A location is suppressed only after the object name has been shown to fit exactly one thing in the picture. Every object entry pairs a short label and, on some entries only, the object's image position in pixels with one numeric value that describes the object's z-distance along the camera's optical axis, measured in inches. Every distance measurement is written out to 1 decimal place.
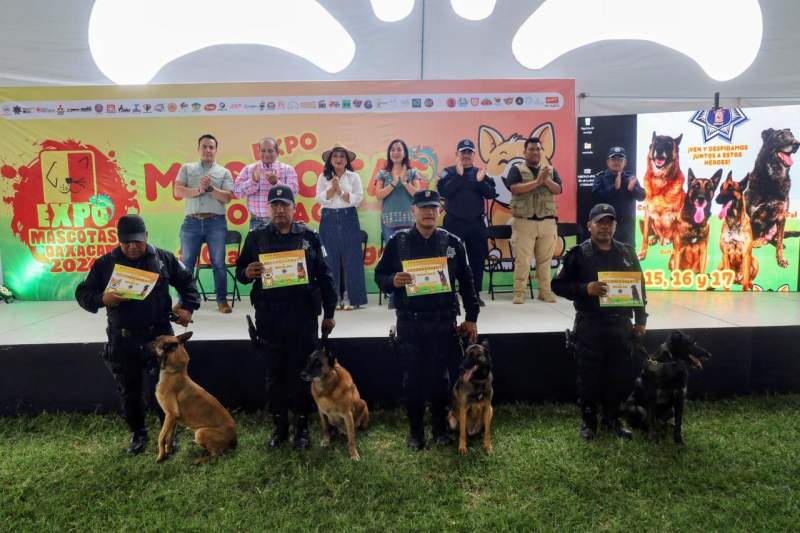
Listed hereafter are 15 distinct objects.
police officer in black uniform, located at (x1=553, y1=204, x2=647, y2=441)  123.3
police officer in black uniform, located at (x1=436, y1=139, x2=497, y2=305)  211.6
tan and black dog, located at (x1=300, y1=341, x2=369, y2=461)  116.1
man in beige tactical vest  213.5
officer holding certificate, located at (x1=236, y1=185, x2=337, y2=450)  120.2
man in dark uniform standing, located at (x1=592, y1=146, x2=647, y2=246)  230.7
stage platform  146.9
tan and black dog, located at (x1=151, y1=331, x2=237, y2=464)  114.6
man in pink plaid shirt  215.9
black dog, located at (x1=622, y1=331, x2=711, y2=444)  118.1
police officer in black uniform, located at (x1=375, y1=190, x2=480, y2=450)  120.5
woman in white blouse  210.7
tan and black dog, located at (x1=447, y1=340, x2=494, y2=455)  116.6
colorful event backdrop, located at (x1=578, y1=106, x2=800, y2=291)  238.8
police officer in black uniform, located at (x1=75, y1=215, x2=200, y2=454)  115.6
